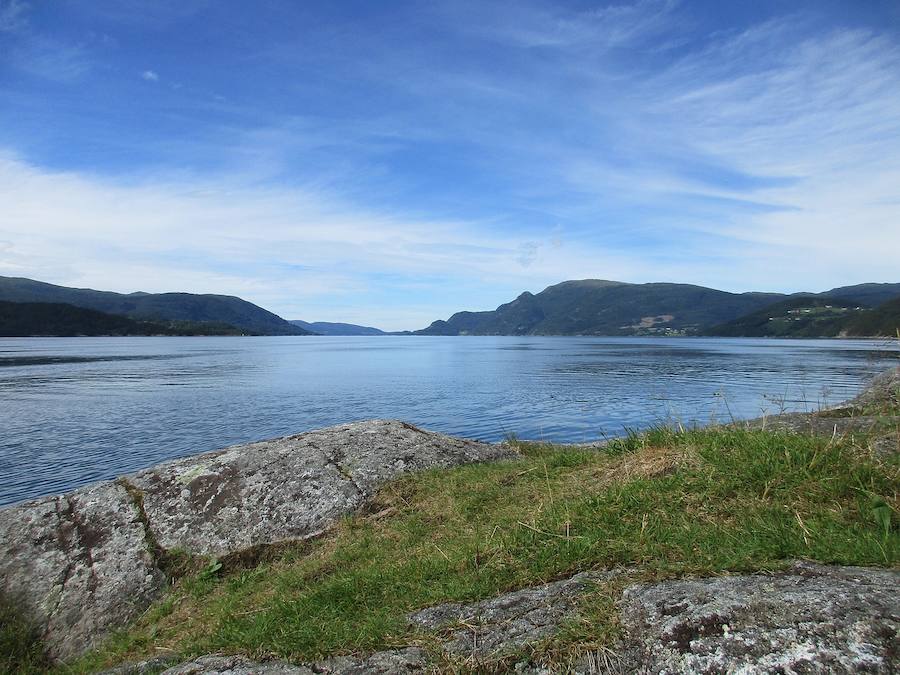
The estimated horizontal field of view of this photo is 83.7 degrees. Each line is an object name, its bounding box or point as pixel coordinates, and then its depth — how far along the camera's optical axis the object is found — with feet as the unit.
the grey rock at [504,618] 12.51
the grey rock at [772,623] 9.48
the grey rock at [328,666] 12.75
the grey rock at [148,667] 16.10
